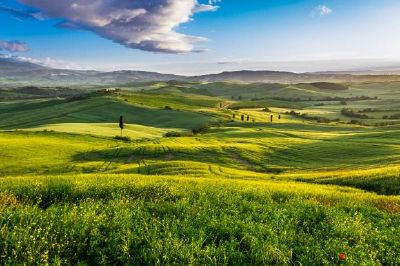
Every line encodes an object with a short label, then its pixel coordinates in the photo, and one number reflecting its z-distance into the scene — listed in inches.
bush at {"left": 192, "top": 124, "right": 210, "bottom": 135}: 6032.5
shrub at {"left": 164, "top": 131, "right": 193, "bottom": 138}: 5559.1
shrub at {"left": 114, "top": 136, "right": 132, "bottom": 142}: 4930.1
